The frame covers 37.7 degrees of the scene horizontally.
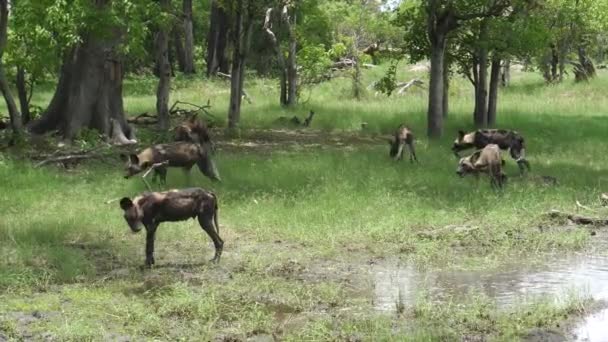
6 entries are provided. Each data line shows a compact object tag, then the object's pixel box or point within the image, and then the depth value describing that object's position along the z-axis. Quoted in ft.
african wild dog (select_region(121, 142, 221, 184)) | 52.13
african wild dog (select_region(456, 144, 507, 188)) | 56.29
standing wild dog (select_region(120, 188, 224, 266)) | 37.52
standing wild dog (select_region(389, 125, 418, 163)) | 66.64
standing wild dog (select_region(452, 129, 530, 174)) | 66.03
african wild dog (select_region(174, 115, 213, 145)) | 59.77
